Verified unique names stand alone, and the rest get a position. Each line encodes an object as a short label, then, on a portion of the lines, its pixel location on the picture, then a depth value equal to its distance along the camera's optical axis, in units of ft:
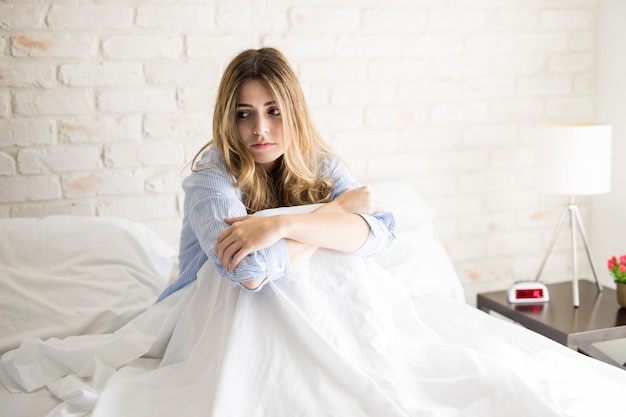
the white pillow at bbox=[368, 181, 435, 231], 7.30
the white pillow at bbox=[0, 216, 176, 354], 5.71
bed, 4.13
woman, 4.67
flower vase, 7.27
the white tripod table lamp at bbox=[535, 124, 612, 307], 7.33
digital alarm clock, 7.63
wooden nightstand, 6.79
